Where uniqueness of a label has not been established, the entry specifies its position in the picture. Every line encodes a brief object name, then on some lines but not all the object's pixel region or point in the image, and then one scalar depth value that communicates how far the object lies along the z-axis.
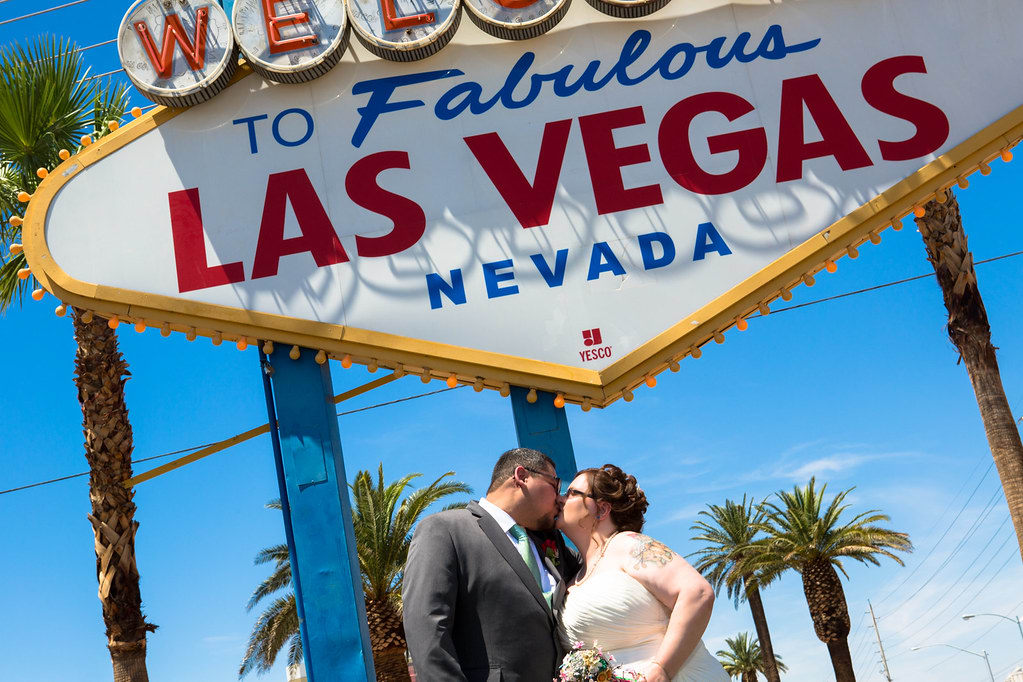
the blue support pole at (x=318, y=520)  6.63
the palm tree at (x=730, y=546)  32.88
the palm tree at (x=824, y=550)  28.67
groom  4.61
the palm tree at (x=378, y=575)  22.08
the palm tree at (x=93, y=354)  14.52
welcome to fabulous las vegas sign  6.98
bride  4.67
